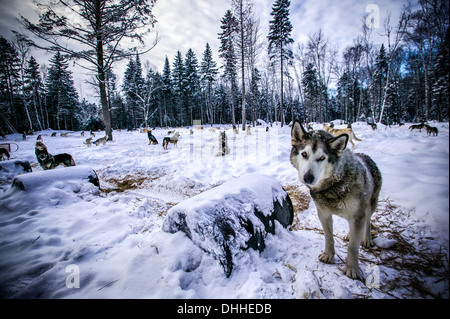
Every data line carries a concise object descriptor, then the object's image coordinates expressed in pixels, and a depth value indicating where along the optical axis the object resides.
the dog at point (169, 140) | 12.22
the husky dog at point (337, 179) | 1.60
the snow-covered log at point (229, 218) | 1.68
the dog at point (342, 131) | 8.92
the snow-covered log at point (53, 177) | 3.34
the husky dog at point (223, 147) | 9.35
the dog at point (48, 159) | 5.87
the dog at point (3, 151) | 8.34
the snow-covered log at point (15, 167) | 5.55
